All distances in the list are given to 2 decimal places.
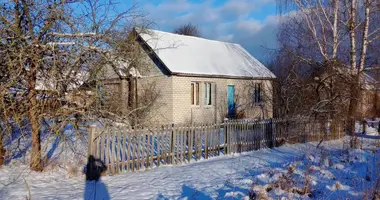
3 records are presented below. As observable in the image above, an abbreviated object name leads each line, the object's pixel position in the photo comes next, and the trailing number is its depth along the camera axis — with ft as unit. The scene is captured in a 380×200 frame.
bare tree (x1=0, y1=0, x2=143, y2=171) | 20.79
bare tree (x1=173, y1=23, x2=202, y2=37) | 174.99
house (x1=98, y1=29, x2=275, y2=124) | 55.16
